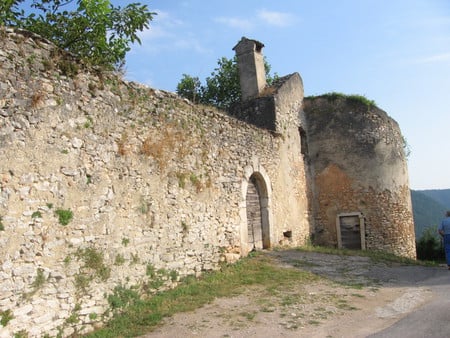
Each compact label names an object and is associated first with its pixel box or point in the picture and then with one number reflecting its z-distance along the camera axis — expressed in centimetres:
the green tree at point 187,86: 2442
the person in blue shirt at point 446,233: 956
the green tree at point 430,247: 1657
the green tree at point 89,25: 620
